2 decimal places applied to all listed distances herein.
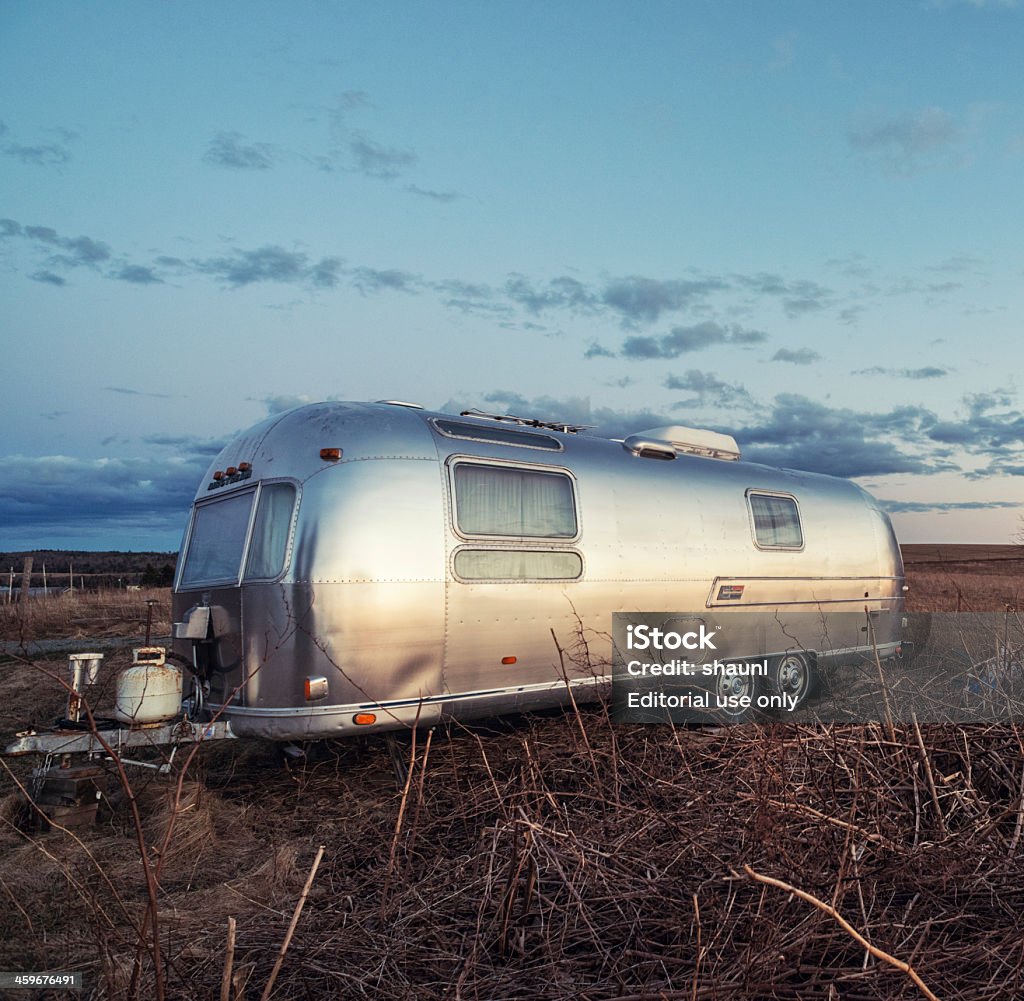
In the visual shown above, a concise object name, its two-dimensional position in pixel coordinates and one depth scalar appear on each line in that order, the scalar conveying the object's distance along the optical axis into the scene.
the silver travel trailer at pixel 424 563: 6.62
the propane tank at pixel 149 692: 6.65
